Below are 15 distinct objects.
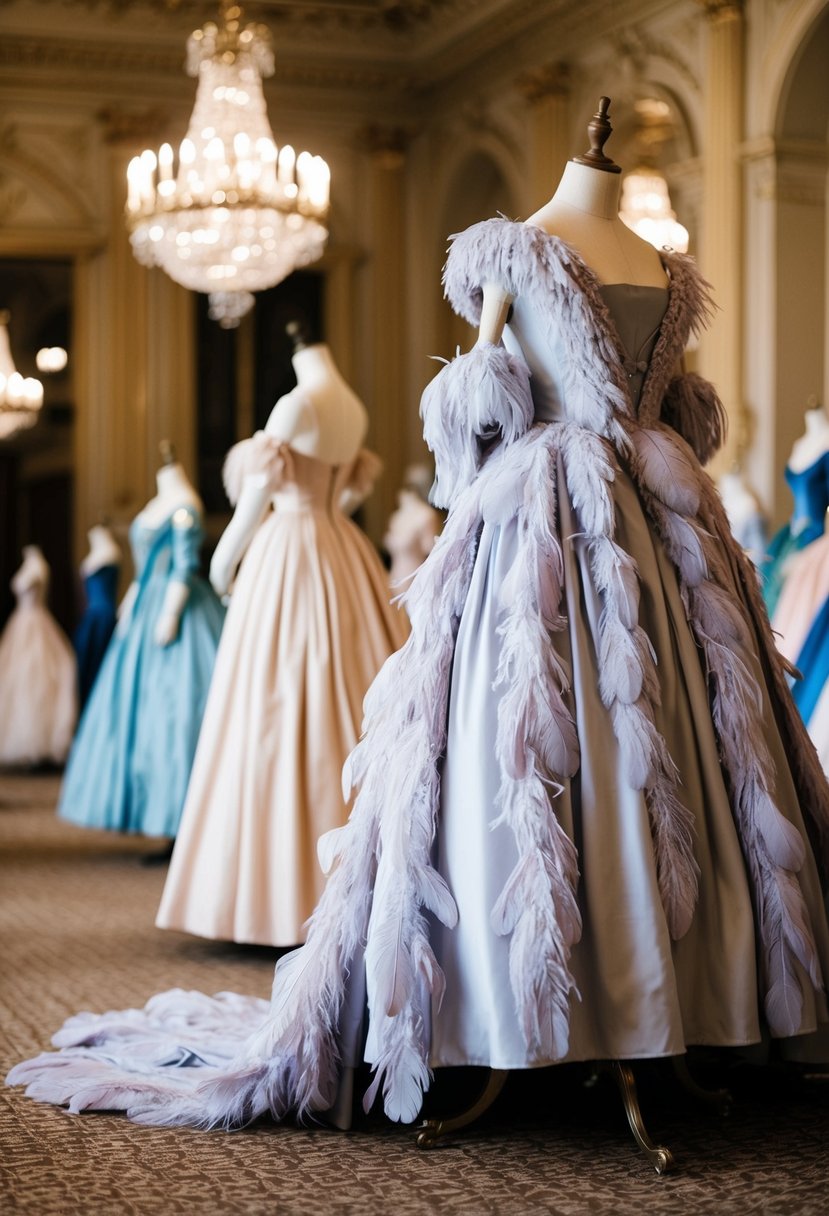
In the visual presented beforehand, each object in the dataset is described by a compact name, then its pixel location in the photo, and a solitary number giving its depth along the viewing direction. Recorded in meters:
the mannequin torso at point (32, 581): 9.61
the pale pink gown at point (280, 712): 3.97
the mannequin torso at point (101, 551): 8.79
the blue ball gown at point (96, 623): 9.04
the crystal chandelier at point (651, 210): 8.83
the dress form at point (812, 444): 5.51
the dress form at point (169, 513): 5.67
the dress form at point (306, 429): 4.12
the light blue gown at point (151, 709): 5.59
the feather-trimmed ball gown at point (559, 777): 2.36
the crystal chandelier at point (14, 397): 8.80
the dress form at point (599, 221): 2.66
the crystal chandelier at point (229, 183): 6.68
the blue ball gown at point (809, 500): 5.37
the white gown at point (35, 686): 9.13
